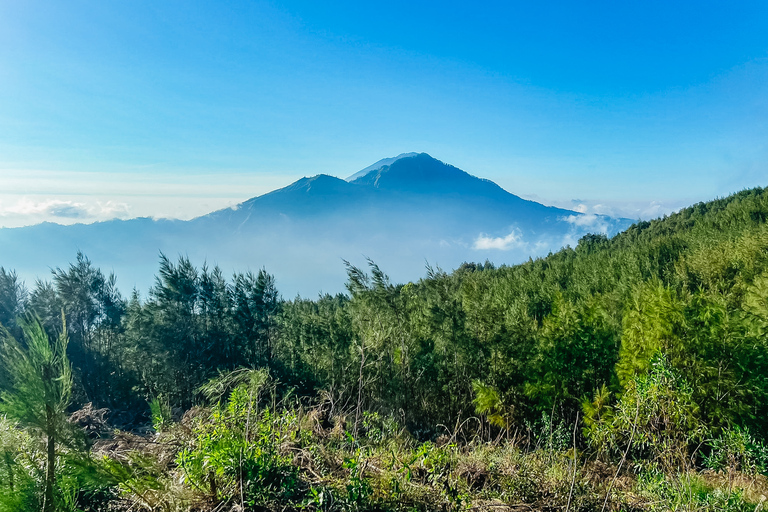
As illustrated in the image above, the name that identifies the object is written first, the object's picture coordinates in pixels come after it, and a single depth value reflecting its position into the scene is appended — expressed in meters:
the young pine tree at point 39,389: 2.58
